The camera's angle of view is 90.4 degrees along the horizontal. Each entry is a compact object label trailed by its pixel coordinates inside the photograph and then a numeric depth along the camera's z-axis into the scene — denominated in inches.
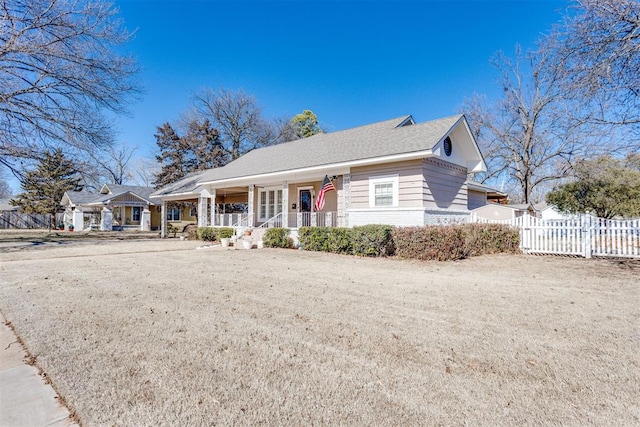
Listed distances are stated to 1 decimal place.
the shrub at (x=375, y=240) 420.5
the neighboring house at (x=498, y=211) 753.6
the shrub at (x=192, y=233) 791.7
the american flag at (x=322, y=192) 533.0
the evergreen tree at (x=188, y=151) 1451.8
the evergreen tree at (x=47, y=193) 1417.3
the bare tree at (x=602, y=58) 284.4
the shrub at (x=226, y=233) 676.1
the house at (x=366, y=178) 475.8
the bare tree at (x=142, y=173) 2006.0
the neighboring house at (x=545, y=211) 1556.5
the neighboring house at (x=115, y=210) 1289.4
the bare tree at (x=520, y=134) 879.1
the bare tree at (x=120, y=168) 1884.8
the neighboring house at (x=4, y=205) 2428.9
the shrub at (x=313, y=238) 496.7
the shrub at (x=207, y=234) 714.8
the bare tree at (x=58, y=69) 515.2
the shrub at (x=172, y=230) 959.0
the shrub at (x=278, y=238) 554.3
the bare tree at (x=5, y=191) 2571.4
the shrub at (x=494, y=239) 451.5
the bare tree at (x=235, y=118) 1502.2
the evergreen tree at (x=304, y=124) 1526.8
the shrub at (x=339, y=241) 460.8
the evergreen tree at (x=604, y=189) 731.4
